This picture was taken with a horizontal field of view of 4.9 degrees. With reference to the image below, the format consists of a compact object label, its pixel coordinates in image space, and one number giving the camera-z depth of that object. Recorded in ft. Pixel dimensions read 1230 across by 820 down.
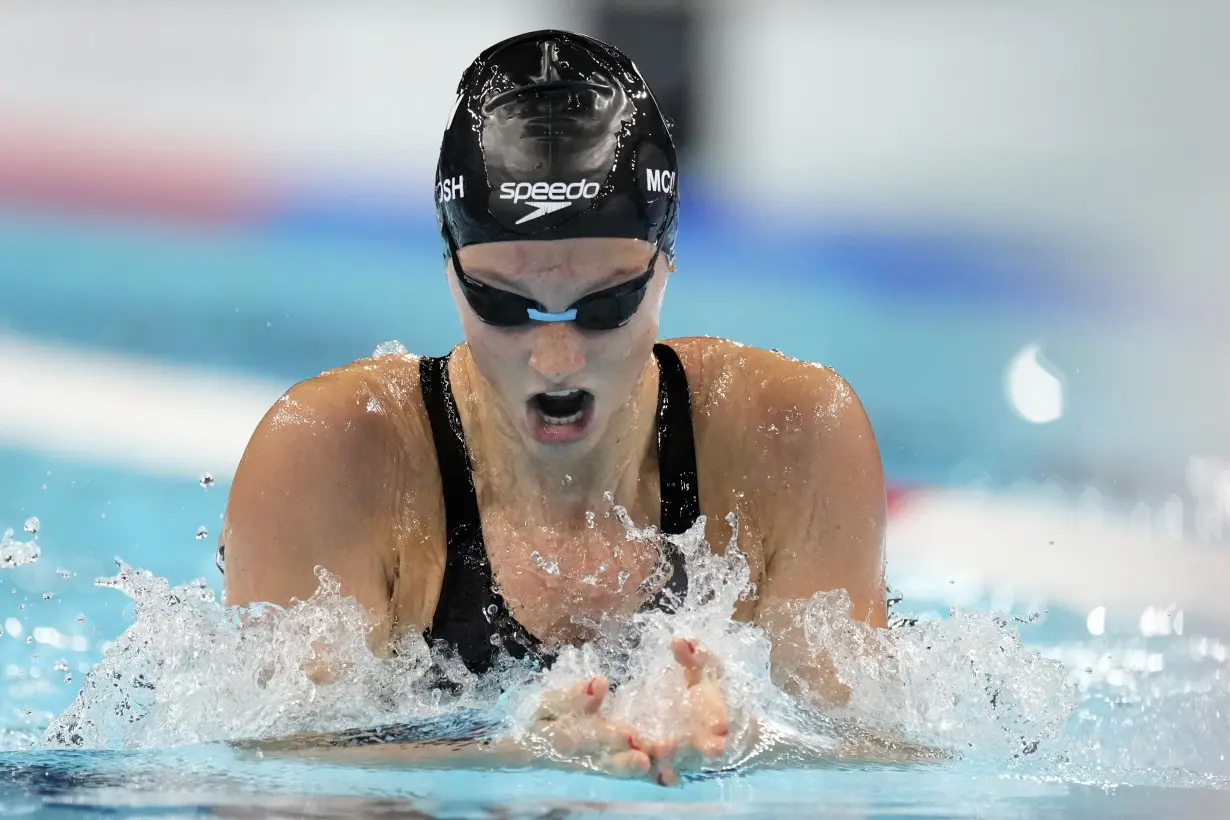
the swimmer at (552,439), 29.77
